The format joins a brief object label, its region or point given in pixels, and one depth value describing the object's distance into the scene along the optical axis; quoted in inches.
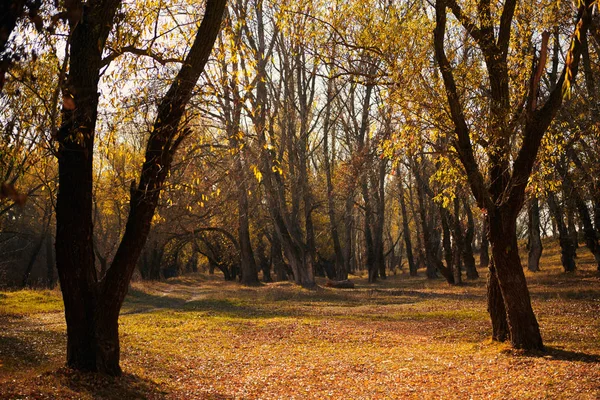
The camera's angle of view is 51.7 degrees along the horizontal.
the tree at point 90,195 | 335.3
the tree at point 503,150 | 428.5
